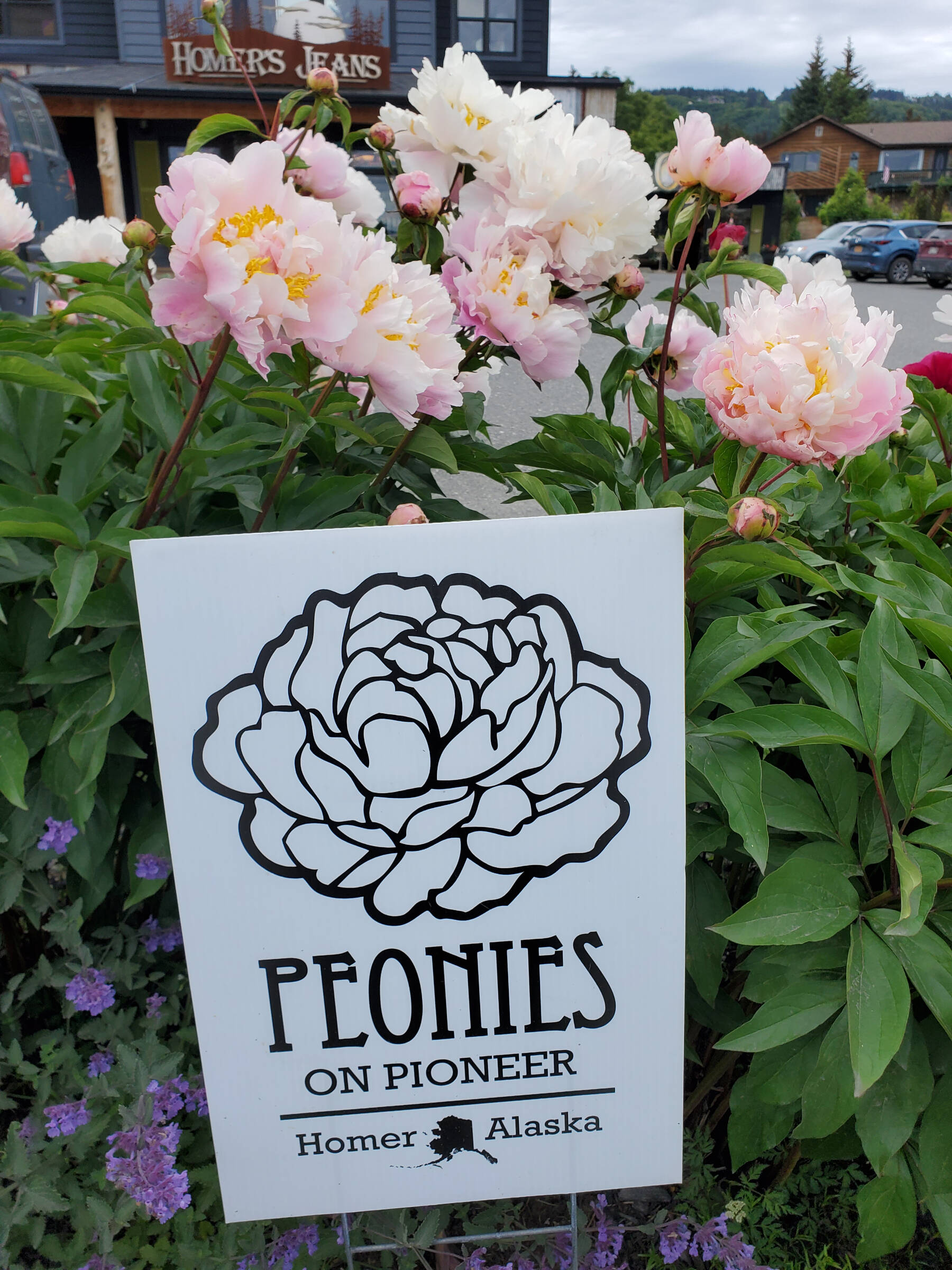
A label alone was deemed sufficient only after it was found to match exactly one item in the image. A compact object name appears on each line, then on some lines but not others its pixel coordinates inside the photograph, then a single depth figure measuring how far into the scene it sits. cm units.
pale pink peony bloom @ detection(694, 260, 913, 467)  87
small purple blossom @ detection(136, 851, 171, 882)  111
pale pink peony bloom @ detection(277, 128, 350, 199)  123
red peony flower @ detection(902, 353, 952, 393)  151
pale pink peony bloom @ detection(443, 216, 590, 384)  101
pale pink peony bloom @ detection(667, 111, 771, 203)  106
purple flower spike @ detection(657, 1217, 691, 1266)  118
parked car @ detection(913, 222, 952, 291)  1623
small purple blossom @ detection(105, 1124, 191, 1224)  103
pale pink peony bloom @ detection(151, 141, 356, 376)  81
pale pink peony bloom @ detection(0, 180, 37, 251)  150
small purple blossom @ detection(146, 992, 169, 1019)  124
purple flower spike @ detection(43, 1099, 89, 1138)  112
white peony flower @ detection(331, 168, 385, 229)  134
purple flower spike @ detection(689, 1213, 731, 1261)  118
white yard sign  88
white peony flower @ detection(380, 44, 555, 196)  107
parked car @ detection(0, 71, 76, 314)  563
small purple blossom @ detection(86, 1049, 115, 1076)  121
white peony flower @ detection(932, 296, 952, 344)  137
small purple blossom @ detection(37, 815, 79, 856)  108
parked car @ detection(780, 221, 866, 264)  1911
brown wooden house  4900
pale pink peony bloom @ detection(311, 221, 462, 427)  87
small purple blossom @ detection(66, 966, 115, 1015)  118
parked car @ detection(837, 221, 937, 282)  1827
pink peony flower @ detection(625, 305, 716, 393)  128
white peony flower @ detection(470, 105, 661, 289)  101
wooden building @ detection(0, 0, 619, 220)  1430
